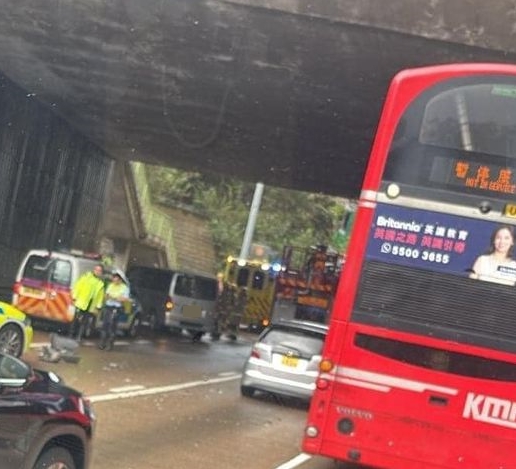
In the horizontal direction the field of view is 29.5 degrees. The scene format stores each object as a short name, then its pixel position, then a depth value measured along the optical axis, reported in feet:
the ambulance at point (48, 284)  67.62
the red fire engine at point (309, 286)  85.46
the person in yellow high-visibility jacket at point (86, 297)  65.51
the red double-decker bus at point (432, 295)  27.04
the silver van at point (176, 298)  91.30
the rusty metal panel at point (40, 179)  75.87
